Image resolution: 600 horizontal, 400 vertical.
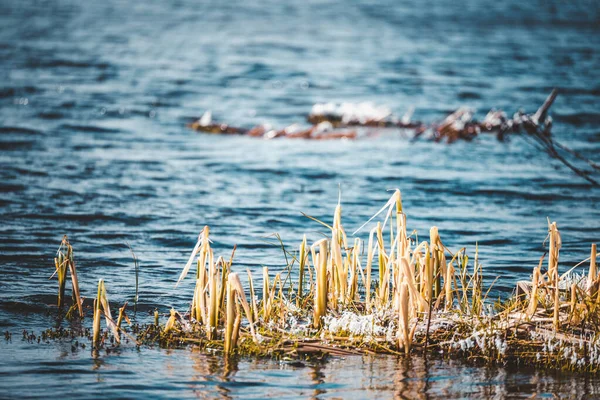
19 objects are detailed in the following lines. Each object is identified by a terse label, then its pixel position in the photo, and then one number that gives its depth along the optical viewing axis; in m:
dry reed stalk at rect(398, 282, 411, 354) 13.56
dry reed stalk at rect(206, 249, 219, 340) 14.28
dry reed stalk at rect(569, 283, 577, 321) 13.83
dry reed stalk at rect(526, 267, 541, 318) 14.20
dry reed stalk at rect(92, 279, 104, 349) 13.82
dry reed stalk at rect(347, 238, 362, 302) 15.57
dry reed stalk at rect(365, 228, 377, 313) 15.36
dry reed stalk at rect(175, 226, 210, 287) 14.53
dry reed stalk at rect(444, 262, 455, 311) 15.24
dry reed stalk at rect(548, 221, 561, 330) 13.80
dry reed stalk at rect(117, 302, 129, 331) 14.39
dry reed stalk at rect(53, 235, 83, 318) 15.16
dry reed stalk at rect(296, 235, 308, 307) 15.55
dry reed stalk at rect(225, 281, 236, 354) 13.52
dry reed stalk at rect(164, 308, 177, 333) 14.77
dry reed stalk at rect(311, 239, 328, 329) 14.70
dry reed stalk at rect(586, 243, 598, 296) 14.39
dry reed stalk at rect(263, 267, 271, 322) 14.83
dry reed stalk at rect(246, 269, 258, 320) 14.63
